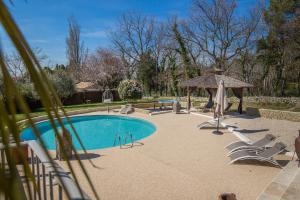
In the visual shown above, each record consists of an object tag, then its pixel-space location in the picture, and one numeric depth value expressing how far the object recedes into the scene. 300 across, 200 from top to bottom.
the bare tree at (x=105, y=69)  34.16
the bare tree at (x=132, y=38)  35.53
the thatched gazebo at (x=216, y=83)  15.65
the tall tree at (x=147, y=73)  33.03
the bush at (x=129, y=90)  18.75
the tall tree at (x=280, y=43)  19.70
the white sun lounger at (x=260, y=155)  6.29
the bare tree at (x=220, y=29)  26.08
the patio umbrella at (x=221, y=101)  10.54
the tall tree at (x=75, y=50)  37.06
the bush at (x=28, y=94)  15.79
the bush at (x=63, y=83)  21.19
